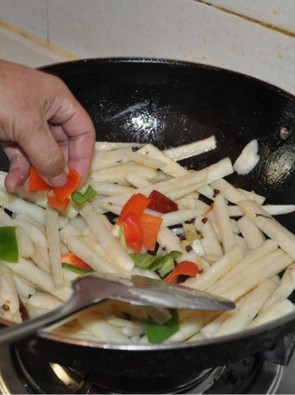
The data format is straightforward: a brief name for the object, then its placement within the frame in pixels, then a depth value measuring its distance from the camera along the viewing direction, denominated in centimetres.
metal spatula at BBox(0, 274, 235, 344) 75
